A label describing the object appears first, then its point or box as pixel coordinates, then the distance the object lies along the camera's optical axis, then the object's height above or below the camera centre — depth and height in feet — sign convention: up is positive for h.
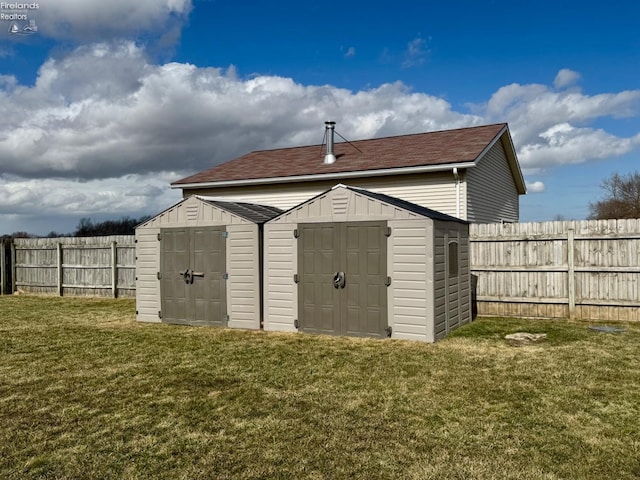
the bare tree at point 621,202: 119.24 +11.42
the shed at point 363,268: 26.91 -1.17
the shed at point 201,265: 31.68 -1.00
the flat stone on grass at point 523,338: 26.32 -5.19
